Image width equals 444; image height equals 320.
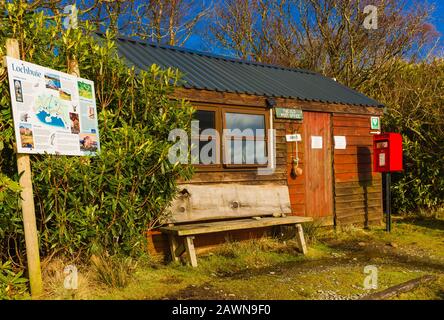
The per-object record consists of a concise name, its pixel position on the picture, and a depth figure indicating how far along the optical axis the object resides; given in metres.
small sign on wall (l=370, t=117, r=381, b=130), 10.77
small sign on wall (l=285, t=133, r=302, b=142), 8.95
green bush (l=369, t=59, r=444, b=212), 12.32
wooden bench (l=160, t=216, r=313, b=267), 6.38
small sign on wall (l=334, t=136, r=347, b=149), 10.00
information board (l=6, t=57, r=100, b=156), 4.29
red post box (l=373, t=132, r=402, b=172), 9.83
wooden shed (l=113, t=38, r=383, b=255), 7.59
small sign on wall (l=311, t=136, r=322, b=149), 9.54
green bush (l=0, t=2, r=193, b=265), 4.72
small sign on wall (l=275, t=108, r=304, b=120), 8.69
